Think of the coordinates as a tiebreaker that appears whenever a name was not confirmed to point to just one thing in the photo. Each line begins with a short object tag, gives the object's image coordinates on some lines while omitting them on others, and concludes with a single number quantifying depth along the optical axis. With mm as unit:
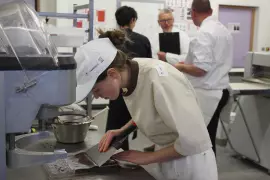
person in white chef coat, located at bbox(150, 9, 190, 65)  3178
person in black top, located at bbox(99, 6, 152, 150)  2549
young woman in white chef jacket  1082
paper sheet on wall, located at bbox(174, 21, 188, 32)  5566
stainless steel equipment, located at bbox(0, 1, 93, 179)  805
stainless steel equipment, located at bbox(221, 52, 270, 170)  3115
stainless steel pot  1412
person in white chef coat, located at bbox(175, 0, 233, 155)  2568
